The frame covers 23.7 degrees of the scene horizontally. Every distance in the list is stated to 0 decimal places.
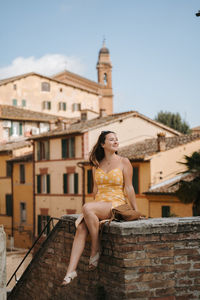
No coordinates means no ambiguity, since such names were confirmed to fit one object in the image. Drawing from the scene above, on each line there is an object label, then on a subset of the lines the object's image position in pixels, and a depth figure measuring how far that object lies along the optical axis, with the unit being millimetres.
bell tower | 70312
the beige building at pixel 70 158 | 32656
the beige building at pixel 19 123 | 43219
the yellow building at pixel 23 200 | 36844
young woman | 5895
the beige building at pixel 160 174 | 25844
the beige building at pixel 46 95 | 49312
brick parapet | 5781
